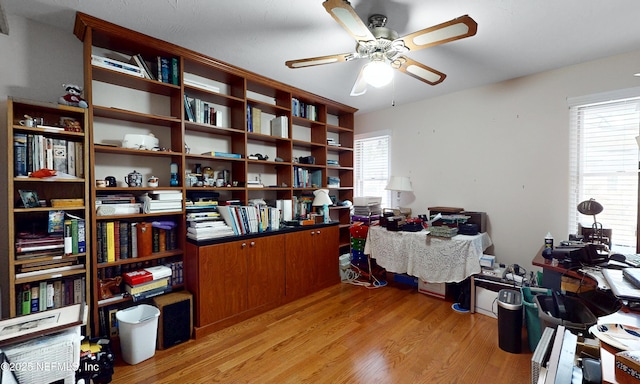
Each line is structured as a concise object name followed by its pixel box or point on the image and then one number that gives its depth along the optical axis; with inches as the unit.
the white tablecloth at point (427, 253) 105.3
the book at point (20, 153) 66.4
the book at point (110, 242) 80.0
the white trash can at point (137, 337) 73.5
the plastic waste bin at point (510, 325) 80.0
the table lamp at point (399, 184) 142.9
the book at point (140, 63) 84.8
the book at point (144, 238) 85.4
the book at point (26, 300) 68.2
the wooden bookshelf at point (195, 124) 82.0
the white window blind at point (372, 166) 163.0
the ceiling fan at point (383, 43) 53.1
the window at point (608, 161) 94.2
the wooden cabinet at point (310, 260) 114.7
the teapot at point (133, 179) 86.0
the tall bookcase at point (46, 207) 66.2
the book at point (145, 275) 80.9
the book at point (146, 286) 81.0
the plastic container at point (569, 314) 66.3
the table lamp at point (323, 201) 127.6
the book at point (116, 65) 77.2
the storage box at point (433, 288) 116.5
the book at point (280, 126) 122.0
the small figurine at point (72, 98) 73.0
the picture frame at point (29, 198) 67.8
